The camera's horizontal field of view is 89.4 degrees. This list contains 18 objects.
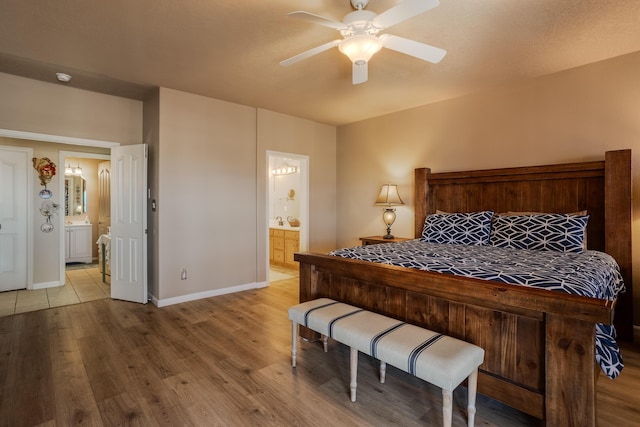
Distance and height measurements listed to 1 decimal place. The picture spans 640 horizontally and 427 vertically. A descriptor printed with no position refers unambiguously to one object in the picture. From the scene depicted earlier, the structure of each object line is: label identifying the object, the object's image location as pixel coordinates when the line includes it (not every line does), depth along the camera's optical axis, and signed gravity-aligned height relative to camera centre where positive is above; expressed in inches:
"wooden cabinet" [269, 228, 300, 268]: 232.0 -27.5
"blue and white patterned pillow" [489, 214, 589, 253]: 109.1 -8.0
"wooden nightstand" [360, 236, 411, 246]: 167.9 -16.1
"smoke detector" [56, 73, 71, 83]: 130.6 +53.9
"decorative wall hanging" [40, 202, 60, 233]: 182.1 -2.3
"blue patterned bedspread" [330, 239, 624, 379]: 65.9 -14.5
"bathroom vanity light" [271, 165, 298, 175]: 262.9 +32.6
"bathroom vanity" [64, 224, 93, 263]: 256.7 -28.5
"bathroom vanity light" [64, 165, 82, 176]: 266.8 +31.4
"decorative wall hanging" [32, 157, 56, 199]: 179.3 +21.1
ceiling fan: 73.0 +43.7
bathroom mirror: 269.4 +11.0
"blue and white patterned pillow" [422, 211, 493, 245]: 130.4 -7.9
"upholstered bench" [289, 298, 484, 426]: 61.4 -29.1
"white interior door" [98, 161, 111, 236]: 263.4 +9.1
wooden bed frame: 61.1 -22.3
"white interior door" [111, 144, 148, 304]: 153.2 -7.1
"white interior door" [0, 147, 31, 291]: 173.2 -4.5
